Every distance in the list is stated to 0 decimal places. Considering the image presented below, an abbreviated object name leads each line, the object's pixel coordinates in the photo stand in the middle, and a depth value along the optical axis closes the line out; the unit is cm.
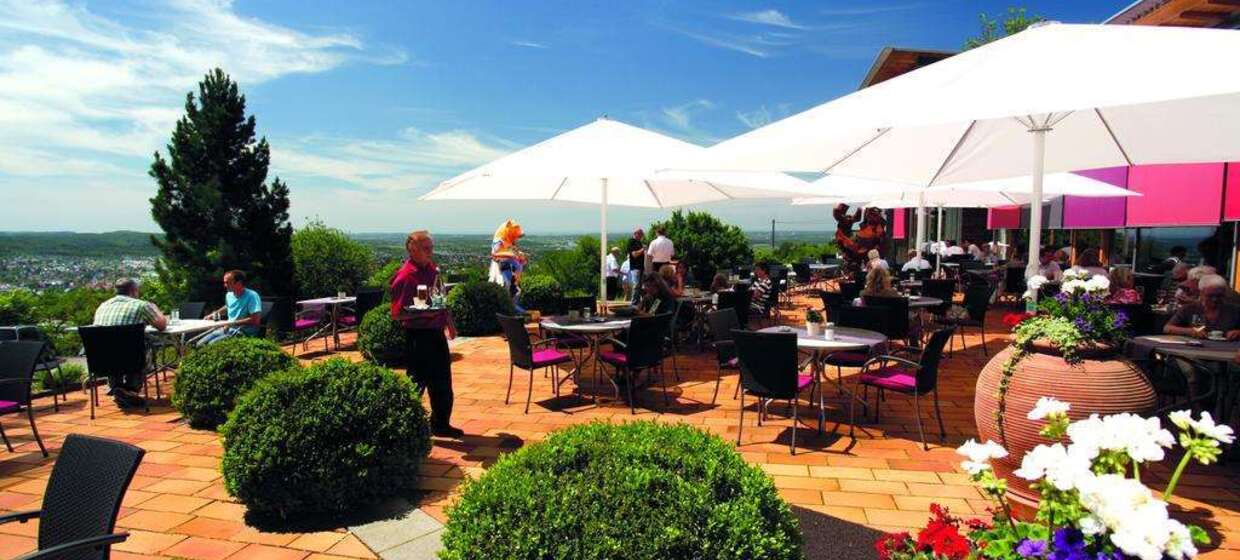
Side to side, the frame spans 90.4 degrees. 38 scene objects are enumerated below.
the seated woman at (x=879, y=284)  658
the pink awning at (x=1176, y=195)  845
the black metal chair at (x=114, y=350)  494
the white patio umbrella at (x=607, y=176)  538
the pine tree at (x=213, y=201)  936
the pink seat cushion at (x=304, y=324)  771
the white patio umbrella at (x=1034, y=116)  252
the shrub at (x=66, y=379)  634
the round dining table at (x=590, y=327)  517
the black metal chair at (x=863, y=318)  543
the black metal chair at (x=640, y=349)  485
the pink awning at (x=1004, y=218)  1633
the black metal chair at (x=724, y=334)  503
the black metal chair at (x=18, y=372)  412
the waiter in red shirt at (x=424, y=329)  414
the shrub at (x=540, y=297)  970
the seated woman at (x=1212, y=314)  448
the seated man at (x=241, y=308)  609
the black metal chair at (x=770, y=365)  393
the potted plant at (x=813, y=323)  459
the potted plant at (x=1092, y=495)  107
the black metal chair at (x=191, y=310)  719
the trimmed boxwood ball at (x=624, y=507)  168
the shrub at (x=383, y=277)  1076
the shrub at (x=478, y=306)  849
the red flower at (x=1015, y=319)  318
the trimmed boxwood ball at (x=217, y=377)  441
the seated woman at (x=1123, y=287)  549
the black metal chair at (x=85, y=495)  199
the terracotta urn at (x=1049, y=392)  274
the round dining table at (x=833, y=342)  425
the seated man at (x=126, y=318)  532
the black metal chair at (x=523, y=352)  490
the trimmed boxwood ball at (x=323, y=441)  292
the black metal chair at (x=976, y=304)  690
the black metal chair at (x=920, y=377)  404
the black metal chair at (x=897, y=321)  551
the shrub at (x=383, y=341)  638
